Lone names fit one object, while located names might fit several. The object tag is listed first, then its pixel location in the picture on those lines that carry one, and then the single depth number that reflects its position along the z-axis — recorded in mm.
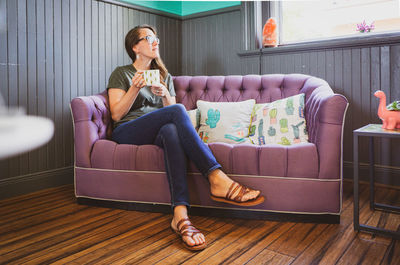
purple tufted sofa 1531
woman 1490
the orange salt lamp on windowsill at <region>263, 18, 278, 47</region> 2582
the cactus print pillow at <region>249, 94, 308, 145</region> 1838
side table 1349
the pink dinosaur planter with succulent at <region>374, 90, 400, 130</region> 1405
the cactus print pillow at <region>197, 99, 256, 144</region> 1993
